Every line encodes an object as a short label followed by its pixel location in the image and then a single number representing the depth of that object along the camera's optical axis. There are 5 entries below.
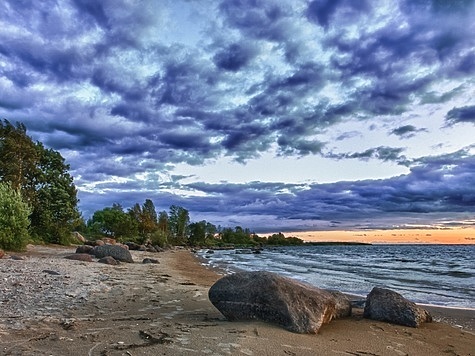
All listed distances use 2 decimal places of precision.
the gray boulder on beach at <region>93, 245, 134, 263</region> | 27.81
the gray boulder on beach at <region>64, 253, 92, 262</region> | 23.44
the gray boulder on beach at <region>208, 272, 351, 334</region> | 8.07
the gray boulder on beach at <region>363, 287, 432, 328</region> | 9.98
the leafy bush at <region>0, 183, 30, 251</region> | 25.86
